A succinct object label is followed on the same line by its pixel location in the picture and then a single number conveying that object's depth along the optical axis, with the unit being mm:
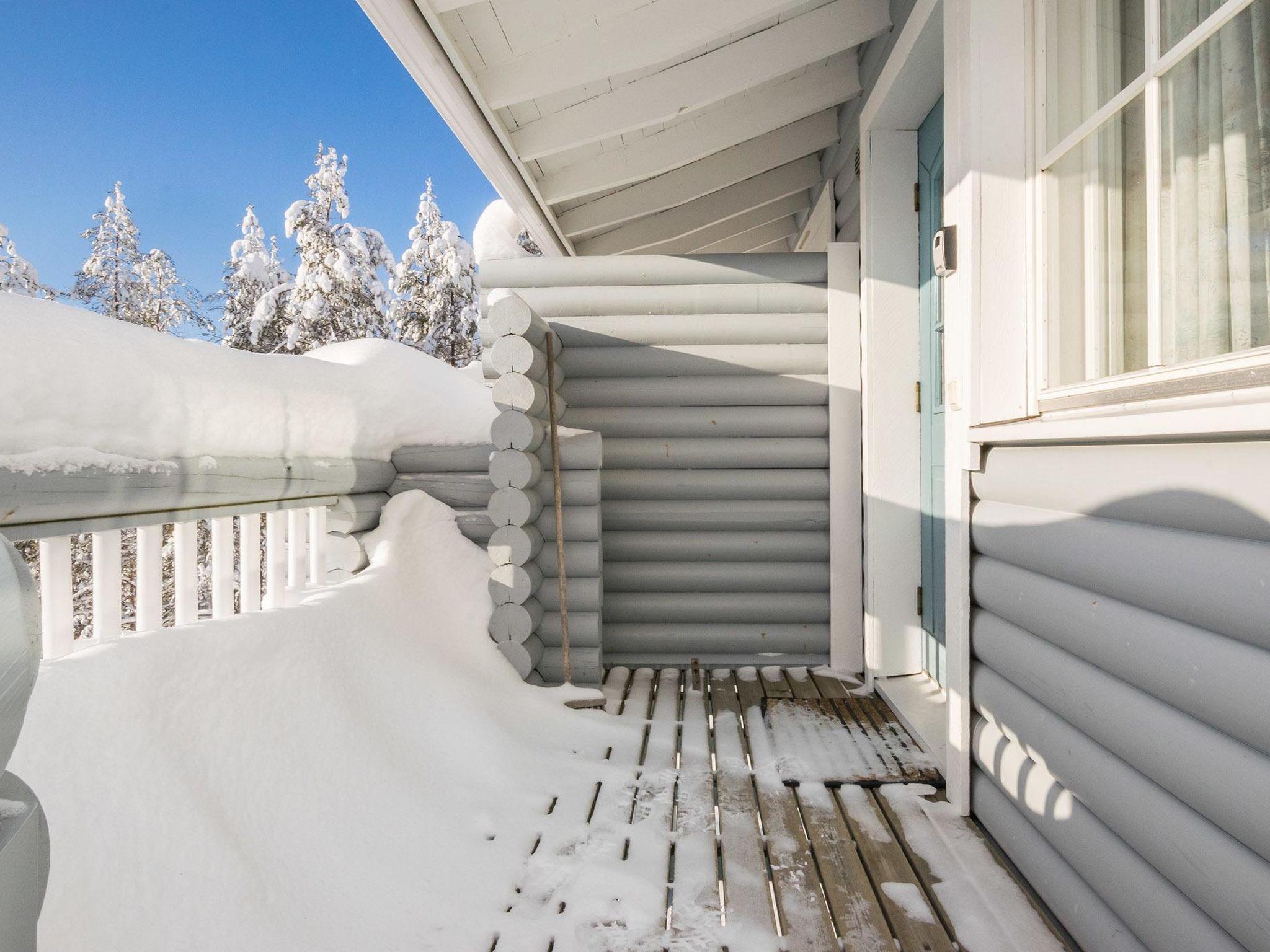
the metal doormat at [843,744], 2660
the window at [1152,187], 1323
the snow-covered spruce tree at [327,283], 14375
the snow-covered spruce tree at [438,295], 15547
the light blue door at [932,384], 3336
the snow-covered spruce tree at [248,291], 15125
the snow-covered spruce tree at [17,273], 13547
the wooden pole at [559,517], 3600
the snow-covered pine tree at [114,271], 16859
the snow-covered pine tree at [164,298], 17422
